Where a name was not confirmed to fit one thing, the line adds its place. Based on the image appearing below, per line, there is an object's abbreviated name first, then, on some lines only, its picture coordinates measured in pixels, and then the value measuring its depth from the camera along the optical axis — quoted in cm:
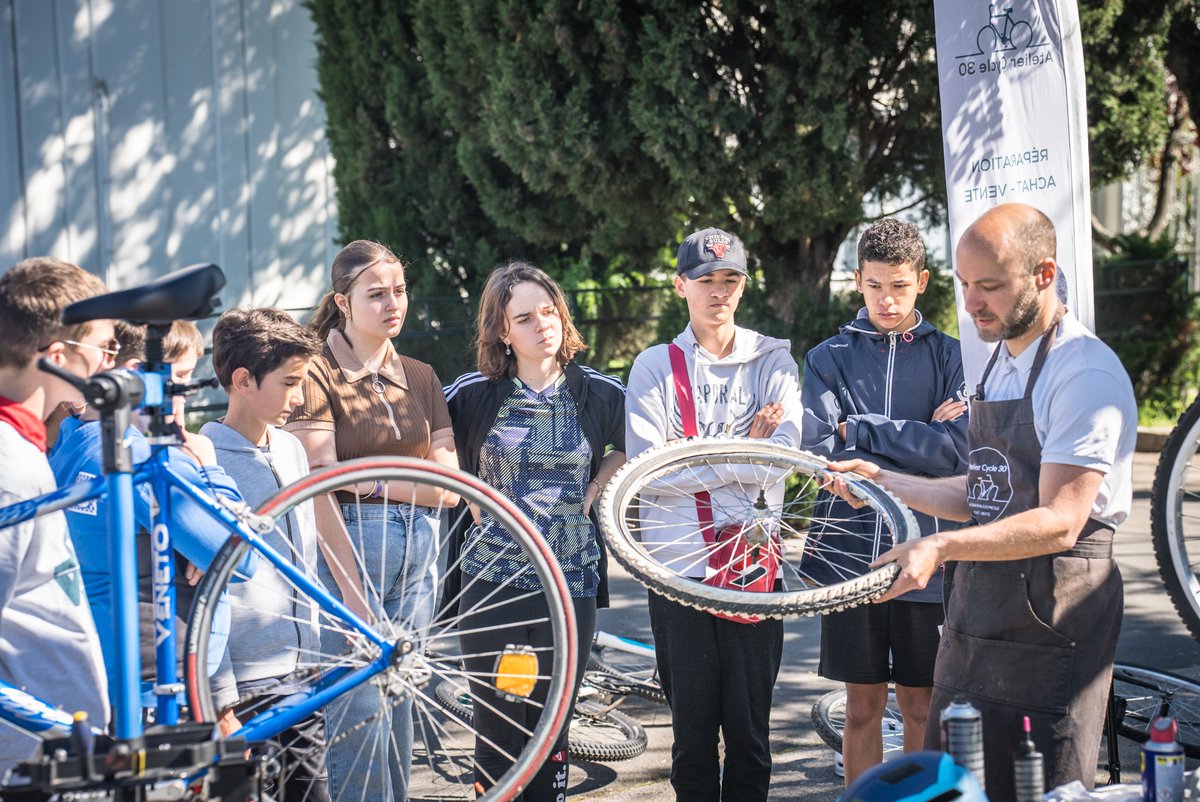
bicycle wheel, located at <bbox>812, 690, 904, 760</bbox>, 470
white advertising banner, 458
